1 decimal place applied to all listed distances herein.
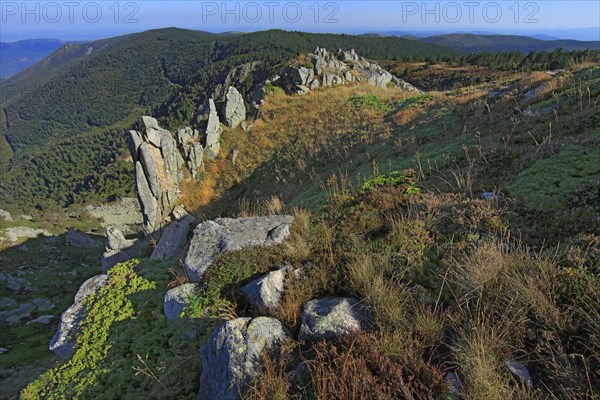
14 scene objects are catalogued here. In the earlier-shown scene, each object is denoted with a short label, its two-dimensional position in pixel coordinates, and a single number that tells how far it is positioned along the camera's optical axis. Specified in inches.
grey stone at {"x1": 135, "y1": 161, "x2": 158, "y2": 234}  745.6
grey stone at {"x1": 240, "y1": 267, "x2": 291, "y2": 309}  231.9
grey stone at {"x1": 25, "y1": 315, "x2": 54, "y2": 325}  649.6
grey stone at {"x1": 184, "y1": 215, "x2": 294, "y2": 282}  285.8
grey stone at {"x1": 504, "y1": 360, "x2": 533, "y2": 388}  145.0
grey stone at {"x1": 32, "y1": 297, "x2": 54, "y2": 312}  727.7
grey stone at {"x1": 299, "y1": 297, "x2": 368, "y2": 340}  190.2
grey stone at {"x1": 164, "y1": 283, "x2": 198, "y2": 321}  258.7
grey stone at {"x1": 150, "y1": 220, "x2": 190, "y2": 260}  525.2
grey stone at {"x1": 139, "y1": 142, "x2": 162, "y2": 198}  754.2
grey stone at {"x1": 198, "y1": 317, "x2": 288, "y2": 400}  180.4
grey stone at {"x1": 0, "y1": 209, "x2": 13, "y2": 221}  1686.8
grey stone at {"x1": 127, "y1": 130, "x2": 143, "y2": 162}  746.2
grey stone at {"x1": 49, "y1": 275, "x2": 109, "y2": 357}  277.1
